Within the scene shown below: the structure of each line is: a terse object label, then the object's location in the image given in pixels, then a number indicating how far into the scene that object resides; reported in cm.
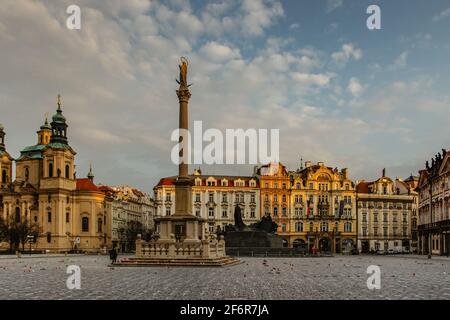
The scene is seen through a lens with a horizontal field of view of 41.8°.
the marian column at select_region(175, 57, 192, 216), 3981
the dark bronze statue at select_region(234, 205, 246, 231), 6291
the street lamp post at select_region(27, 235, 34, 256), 8715
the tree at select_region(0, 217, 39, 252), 9025
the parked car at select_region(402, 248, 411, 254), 9688
